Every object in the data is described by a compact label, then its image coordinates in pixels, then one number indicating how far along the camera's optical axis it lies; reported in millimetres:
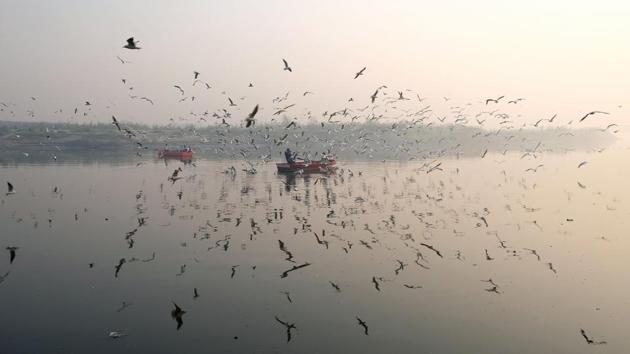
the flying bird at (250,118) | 15741
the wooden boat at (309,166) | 49591
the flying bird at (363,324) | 11731
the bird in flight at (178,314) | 11852
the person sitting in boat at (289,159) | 49906
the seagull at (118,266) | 15654
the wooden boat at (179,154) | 68438
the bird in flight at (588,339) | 11195
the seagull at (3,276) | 14883
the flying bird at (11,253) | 17086
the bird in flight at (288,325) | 11453
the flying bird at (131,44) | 15266
